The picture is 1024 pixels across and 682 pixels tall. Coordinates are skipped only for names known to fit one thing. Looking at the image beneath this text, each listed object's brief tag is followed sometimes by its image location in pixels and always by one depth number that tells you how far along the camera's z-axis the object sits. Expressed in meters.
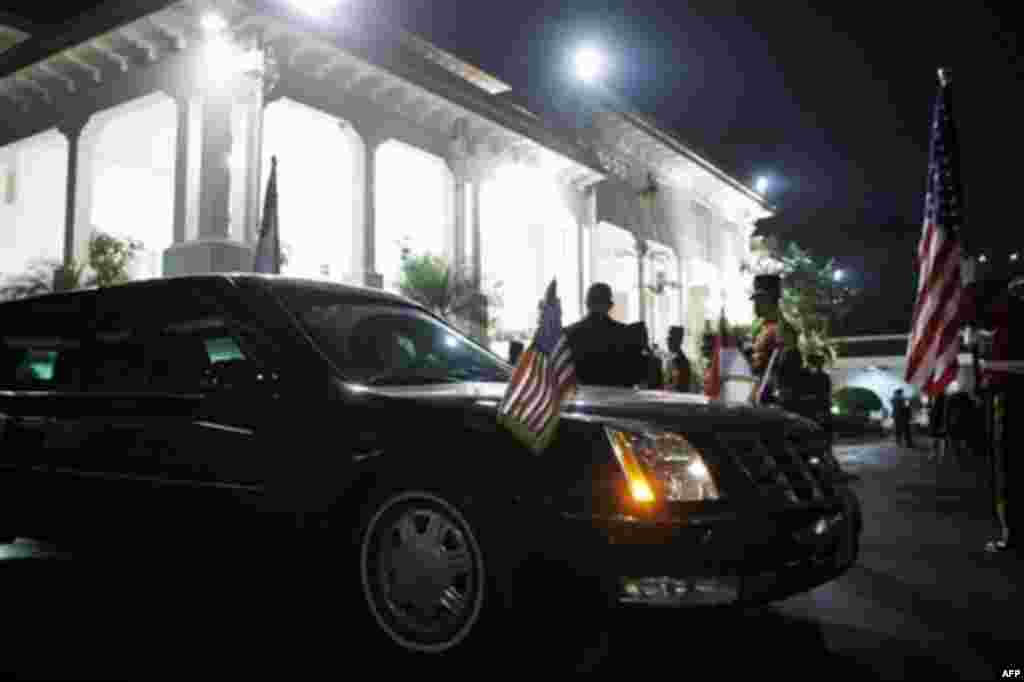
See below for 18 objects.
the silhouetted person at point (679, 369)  8.80
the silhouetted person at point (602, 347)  5.96
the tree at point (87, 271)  12.36
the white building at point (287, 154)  12.71
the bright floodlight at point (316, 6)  13.44
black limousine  2.83
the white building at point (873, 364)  42.72
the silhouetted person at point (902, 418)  20.48
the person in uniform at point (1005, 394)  5.16
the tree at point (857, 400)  32.78
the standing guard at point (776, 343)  6.12
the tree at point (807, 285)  34.50
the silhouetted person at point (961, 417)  12.22
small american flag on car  2.97
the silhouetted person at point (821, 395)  6.59
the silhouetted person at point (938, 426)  14.98
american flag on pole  5.36
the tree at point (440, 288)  14.13
